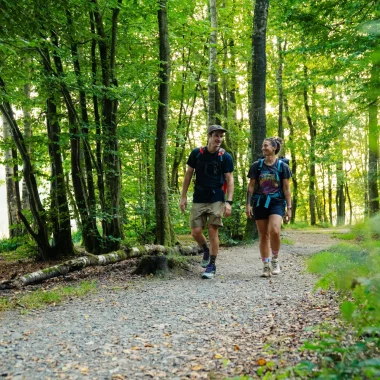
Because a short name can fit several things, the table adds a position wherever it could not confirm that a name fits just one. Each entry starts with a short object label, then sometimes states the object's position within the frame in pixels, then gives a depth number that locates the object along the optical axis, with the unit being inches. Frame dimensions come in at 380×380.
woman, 258.4
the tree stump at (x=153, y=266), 273.9
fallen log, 251.6
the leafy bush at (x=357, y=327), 83.7
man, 263.9
